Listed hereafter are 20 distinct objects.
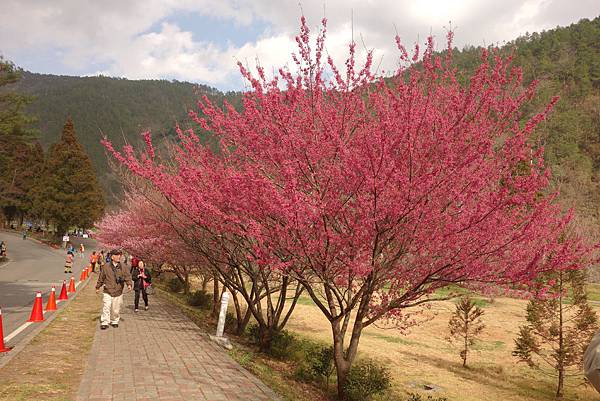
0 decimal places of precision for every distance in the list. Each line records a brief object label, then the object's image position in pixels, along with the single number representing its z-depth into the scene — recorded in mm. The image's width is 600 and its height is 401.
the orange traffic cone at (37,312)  9938
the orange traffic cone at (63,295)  14047
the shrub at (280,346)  11279
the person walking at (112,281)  9273
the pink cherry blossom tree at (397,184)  5898
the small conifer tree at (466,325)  16516
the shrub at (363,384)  7434
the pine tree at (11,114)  22734
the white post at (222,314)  10211
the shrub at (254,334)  12530
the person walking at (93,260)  26438
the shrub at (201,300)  19562
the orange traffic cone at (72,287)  16470
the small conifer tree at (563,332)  14320
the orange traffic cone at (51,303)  11641
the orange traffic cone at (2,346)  7230
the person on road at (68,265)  23734
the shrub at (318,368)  9156
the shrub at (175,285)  25594
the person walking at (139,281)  12828
